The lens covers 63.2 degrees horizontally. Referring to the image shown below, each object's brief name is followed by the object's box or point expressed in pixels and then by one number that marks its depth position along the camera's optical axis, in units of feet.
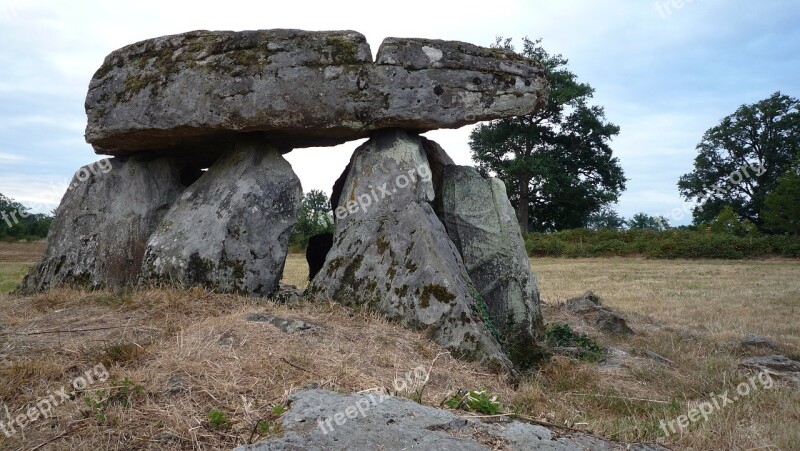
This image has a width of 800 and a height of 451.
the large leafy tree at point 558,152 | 112.78
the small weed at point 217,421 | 13.24
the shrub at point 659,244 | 82.28
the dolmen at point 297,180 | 25.85
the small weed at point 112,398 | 13.89
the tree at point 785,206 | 95.35
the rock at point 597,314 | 32.86
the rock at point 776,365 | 24.30
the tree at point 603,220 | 139.85
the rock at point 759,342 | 28.99
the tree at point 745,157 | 132.26
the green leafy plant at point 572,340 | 27.17
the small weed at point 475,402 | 14.19
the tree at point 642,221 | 191.92
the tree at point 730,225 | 98.12
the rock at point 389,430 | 12.23
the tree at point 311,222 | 78.38
